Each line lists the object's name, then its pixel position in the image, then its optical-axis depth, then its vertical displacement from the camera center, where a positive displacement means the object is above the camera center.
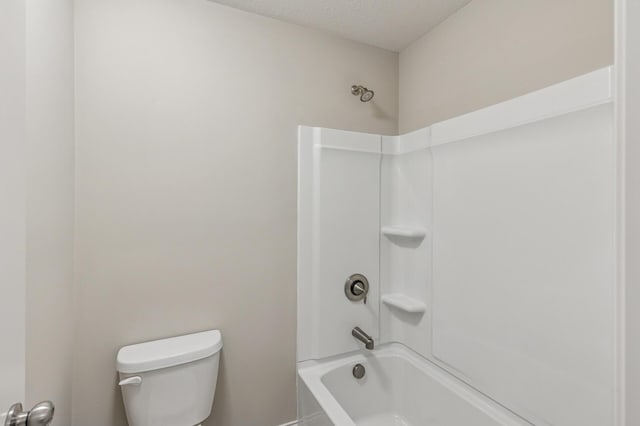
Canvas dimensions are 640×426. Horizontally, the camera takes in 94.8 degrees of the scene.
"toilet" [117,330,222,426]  1.23 -0.73
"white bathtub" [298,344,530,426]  1.39 -0.97
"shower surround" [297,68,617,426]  1.03 -0.26
